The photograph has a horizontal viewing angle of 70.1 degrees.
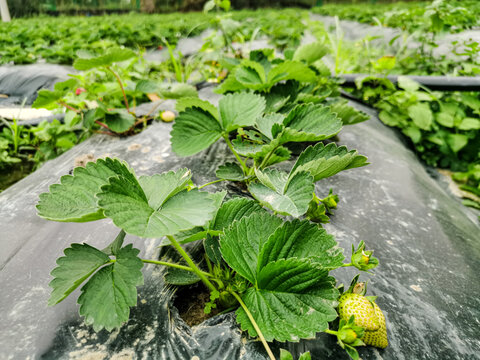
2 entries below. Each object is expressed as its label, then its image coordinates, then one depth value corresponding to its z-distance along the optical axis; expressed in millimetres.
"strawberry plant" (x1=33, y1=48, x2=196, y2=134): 498
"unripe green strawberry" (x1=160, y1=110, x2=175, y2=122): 615
